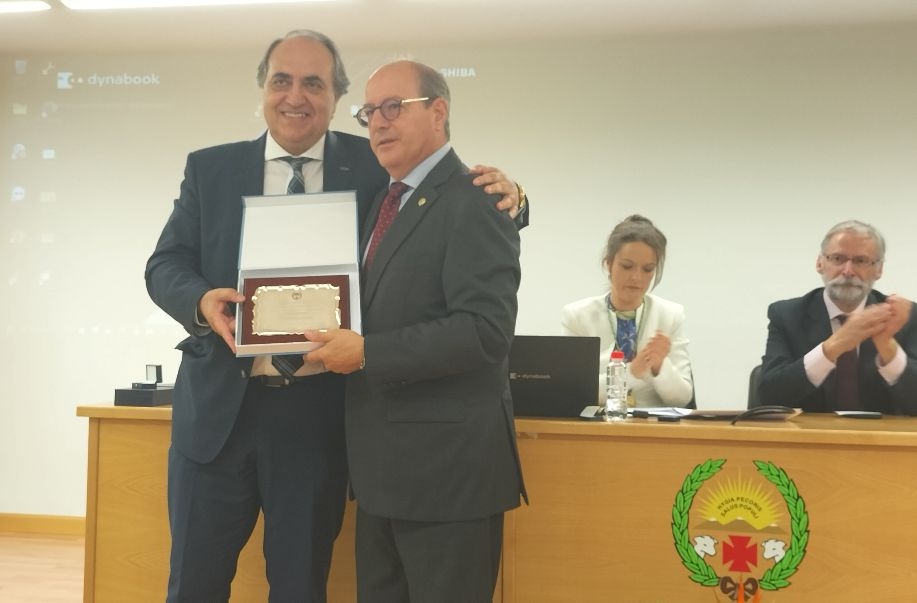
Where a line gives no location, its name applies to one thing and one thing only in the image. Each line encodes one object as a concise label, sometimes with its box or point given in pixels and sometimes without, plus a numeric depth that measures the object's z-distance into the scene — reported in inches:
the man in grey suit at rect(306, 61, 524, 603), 65.1
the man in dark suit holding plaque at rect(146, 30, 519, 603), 73.9
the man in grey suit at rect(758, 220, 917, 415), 110.3
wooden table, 80.1
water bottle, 96.4
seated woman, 125.3
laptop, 89.4
